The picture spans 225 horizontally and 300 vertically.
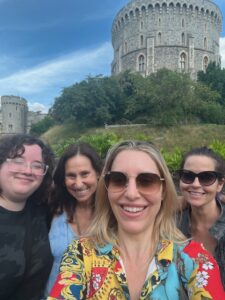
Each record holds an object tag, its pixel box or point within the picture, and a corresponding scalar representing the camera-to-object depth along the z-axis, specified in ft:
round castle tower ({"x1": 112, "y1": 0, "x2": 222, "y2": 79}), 85.36
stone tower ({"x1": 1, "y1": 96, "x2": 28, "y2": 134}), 109.32
